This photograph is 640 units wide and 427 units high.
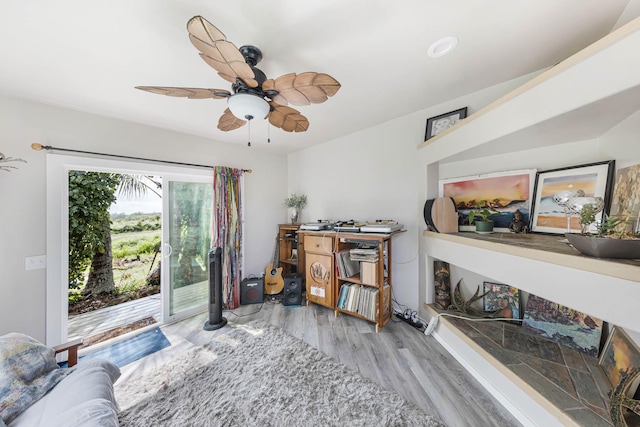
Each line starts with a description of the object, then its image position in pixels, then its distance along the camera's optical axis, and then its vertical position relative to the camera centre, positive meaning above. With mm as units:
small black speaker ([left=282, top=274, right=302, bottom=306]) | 2744 -1066
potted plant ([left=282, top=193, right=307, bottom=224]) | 3346 +162
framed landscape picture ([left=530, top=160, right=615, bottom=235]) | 1239 +159
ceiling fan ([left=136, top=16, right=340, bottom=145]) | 846 +701
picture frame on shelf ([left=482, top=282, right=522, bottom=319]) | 1686 -768
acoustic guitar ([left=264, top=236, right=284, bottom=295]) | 3059 -1029
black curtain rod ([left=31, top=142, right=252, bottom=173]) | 1709 +609
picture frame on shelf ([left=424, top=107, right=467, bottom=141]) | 1858 +889
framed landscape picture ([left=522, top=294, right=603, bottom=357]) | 1310 -807
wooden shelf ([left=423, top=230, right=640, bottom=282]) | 814 -213
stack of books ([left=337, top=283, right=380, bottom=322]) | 2113 -954
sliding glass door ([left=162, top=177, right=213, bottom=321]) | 2510 -414
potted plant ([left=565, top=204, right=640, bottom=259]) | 846 -119
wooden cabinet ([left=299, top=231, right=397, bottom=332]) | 2098 -737
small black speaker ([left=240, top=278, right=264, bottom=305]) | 2893 -1131
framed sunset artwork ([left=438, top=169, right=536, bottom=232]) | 1604 +166
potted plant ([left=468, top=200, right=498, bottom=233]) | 1683 -43
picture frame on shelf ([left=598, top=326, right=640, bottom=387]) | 1021 -790
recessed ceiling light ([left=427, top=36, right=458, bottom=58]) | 1203 +1038
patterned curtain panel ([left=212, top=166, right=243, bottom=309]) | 2729 -185
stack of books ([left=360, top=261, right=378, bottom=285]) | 2096 -633
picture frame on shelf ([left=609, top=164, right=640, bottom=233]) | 979 +78
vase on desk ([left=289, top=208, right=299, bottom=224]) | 3375 -22
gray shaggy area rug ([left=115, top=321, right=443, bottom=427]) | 1272 -1297
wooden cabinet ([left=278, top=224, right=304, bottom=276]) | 3226 -559
